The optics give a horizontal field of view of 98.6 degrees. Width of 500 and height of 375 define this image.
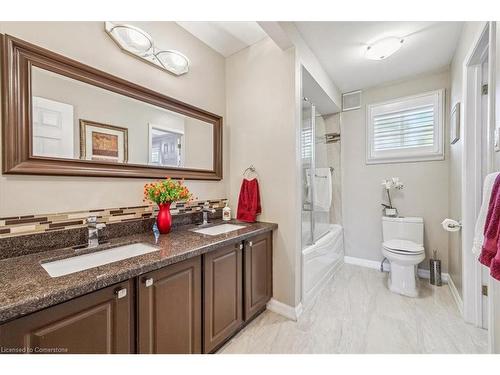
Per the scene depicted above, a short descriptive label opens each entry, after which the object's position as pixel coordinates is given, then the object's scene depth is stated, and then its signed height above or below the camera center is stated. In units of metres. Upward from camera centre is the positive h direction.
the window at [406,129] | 2.61 +0.74
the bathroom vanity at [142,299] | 0.77 -0.52
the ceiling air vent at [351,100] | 3.12 +1.26
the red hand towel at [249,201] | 2.11 -0.15
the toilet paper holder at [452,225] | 1.91 -0.36
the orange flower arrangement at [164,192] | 1.60 -0.04
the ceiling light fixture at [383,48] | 1.99 +1.33
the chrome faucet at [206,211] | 2.08 -0.24
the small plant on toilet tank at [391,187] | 2.81 -0.02
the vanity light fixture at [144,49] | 1.51 +1.08
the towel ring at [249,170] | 2.19 +0.17
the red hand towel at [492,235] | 0.94 -0.22
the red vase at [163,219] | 1.65 -0.25
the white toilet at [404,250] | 2.25 -0.69
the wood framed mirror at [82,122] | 1.13 +0.44
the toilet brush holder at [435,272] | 2.48 -1.01
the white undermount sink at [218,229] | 1.86 -0.39
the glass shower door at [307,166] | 2.21 +0.21
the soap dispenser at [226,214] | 2.28 -0.29
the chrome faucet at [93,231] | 1.33 -0.27
